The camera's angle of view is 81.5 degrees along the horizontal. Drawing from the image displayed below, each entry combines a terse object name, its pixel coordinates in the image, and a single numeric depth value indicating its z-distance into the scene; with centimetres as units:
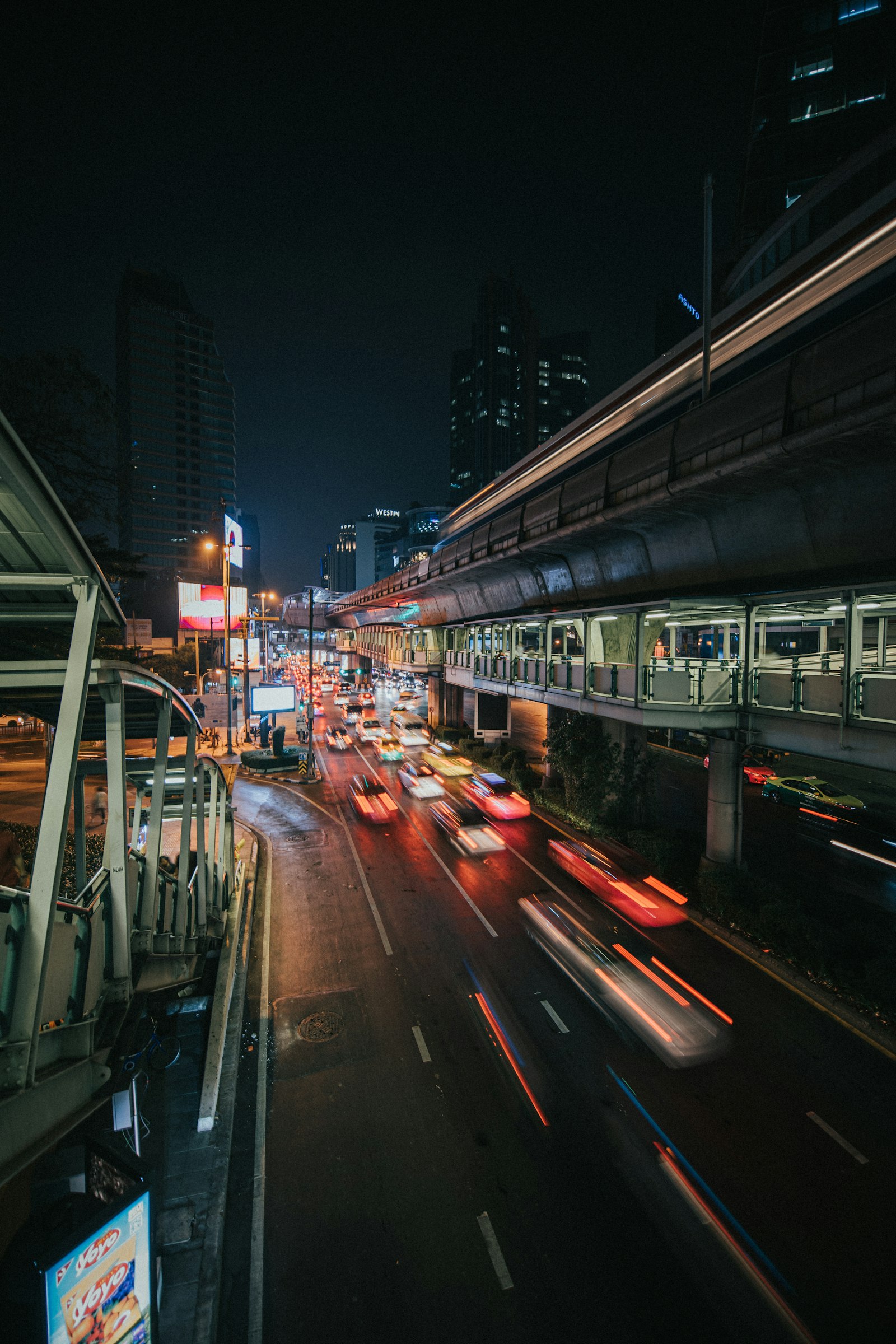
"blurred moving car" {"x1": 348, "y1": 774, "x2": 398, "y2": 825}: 2170
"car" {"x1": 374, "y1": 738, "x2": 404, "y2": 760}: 3234
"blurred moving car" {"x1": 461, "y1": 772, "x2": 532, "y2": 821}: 2130
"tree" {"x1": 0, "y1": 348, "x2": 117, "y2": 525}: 1282
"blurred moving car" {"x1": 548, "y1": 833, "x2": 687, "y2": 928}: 1302
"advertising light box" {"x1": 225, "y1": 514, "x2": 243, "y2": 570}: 3841
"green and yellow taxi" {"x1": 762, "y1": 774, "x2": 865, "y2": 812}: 1977
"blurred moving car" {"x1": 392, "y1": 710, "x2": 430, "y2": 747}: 3622
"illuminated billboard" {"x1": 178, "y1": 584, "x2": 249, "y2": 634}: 3712
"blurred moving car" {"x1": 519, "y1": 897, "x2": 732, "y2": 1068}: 875
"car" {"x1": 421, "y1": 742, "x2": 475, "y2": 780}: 2852
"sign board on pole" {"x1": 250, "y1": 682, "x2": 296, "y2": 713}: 3188
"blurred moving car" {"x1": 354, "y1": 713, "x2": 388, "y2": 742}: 3952
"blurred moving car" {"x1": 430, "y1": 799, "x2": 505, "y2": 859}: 1770
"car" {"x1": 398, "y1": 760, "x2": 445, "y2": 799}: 2489
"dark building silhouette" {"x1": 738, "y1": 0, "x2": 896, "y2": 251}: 3650
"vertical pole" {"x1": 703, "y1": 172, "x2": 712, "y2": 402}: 1241
